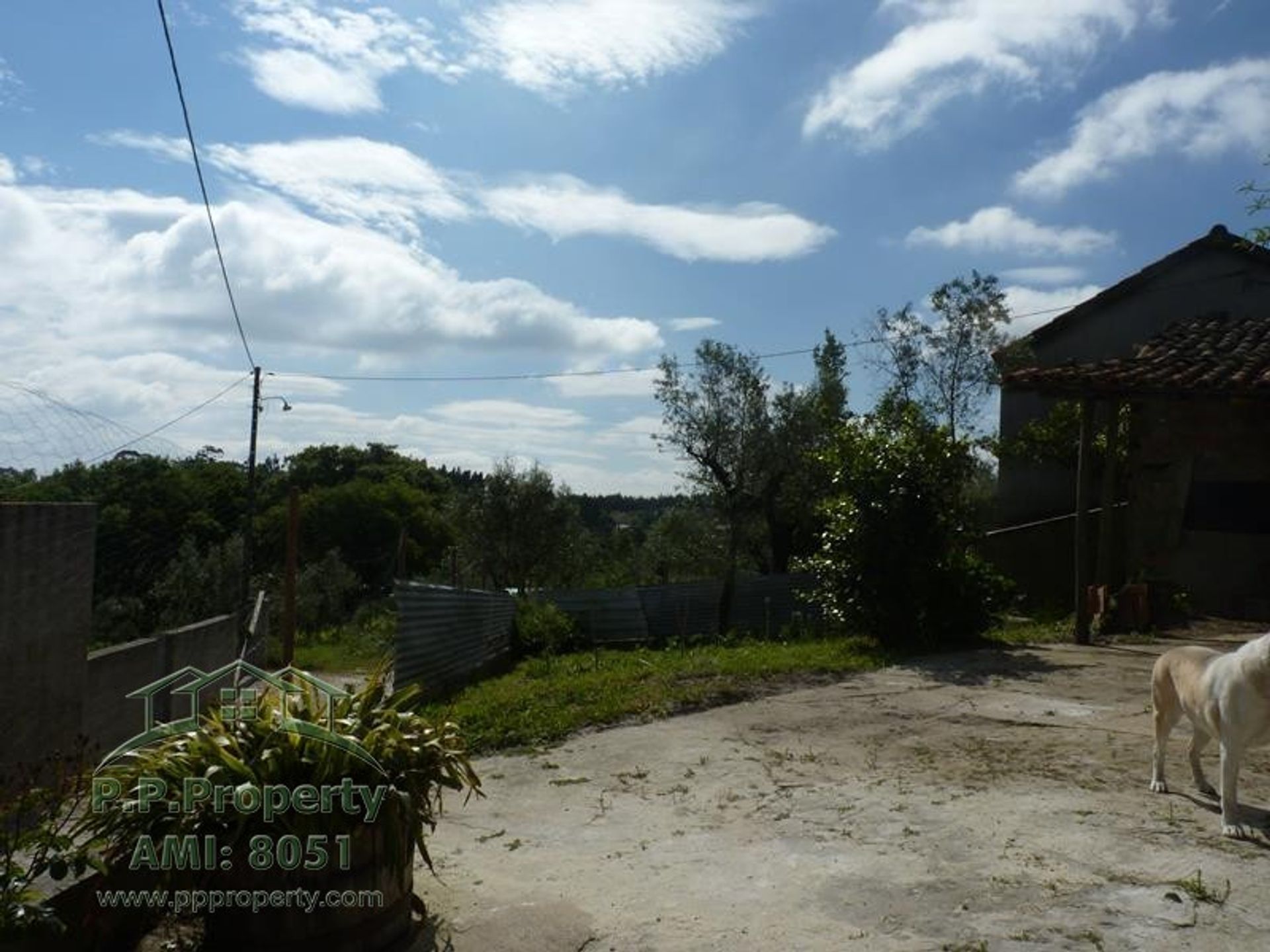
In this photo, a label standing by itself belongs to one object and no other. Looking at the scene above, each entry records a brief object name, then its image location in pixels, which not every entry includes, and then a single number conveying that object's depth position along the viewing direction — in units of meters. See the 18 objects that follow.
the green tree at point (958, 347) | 20.95
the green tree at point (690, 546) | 23.50
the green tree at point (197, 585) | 17.34
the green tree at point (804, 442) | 22.06
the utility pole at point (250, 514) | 19.70
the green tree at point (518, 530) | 26.66
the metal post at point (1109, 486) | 12.21
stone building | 11.79
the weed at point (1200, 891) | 4.07
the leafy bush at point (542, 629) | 17.97
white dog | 4.89
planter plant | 3.46
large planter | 3.47
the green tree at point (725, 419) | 21.89
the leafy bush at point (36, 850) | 2.98
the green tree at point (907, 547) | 12.74
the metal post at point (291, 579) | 11.57
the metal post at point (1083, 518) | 11.87
